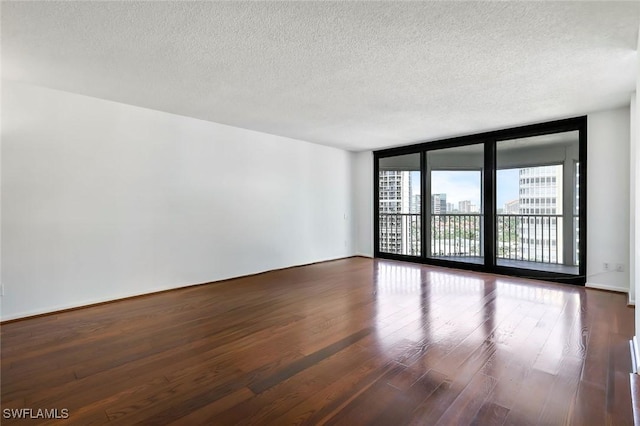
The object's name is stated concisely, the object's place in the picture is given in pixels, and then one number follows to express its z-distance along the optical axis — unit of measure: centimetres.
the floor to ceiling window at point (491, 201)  486
